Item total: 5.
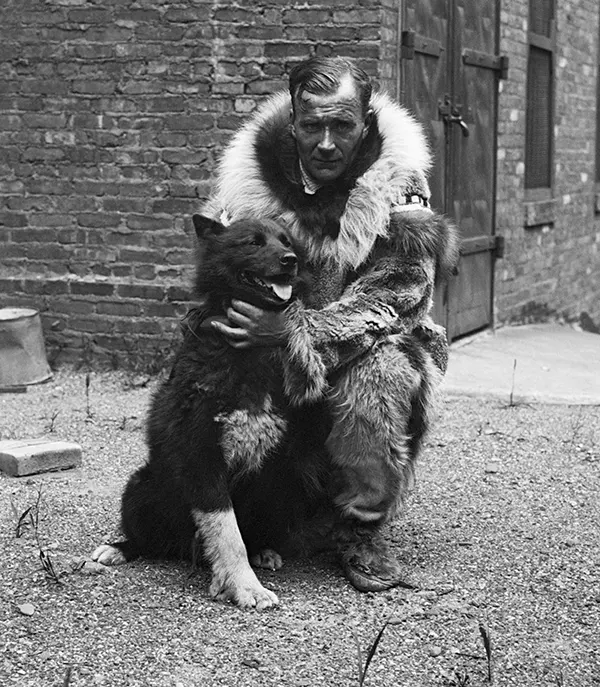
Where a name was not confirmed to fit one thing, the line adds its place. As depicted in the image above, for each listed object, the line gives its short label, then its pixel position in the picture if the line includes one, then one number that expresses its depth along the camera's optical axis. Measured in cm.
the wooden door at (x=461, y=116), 747
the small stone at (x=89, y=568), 376
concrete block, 508
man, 364
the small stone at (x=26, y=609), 344
